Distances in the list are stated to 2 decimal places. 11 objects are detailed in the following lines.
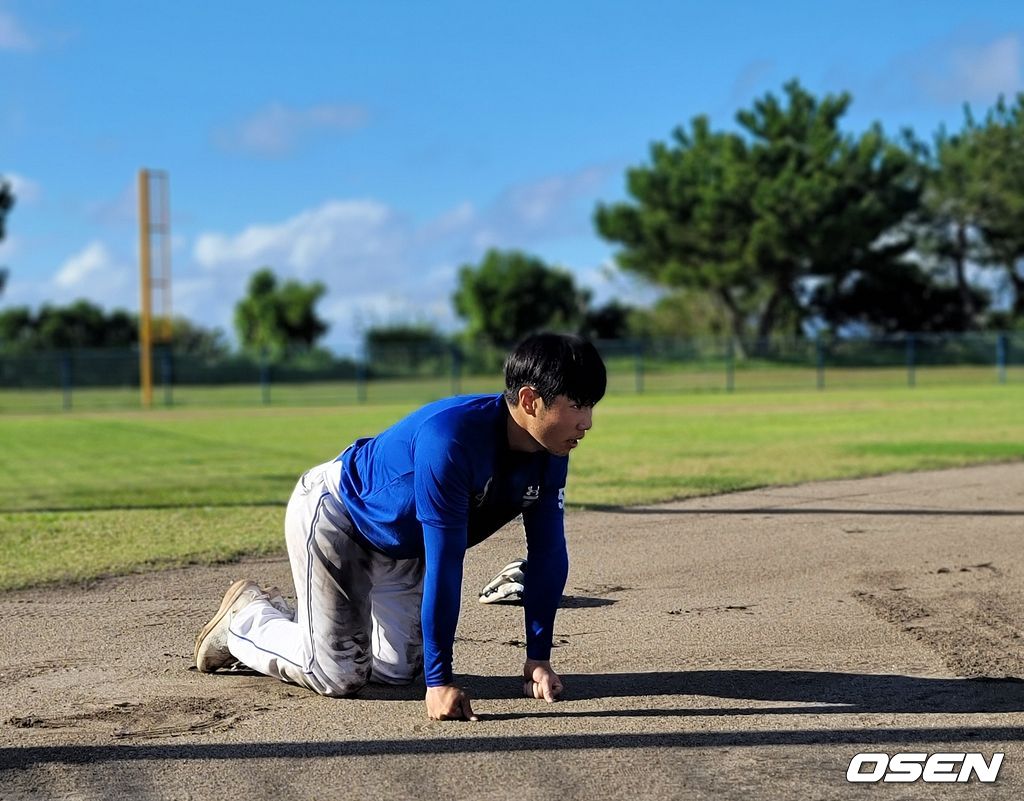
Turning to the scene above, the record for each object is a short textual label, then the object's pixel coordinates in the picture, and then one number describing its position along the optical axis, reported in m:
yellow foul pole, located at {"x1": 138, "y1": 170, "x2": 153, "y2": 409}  37.81
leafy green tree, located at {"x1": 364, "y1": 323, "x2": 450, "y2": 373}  42.06
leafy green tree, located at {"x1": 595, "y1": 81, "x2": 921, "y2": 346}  55.28
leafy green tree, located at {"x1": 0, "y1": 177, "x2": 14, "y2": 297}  51.75
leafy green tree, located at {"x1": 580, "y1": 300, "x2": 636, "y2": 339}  71.75
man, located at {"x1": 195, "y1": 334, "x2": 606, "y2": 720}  3.96
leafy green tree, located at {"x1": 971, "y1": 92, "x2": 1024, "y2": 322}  60.66
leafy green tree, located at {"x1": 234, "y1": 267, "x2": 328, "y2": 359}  71.06
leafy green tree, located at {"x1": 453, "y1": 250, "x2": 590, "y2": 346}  69.06
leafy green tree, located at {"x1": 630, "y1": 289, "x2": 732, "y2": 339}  72.94
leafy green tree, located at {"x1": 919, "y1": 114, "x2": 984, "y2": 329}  62.31
